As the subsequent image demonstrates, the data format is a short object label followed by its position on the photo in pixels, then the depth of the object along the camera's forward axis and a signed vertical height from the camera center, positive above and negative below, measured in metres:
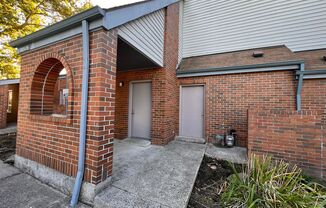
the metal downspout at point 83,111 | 2.20 -0.10
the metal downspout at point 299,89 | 4.27 +0.57
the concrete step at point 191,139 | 5.47 -1.34
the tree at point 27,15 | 7.47 +5.25
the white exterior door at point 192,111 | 5.79 -0.22
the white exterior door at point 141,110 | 5.34 -0.18
